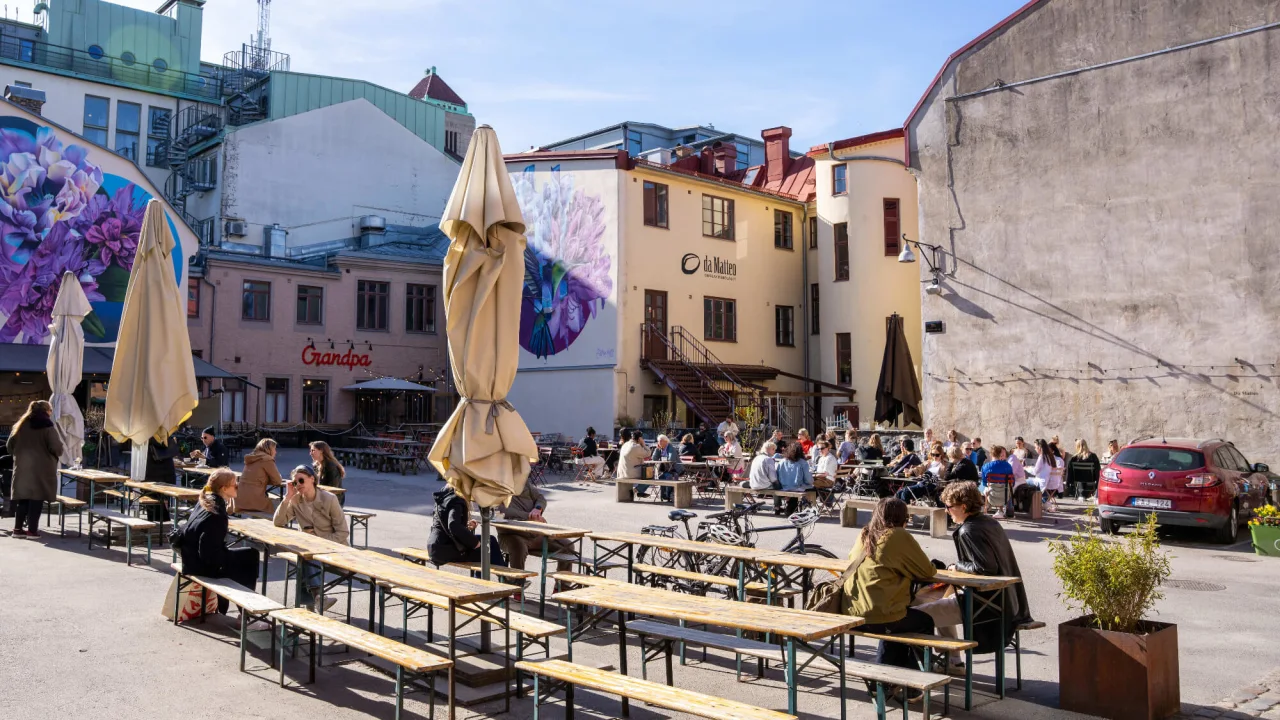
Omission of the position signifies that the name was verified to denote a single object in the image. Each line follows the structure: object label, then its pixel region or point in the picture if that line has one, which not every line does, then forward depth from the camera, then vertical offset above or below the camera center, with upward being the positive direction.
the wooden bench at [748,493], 17.03 -1.17
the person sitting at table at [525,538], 10.02 -1.12
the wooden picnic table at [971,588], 6.64 -1.10
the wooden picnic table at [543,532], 9.09 -0.96
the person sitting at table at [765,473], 17.52 -0.81
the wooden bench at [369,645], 5.81 -1.34
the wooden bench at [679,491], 19.31 -1.26
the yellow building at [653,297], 32.31 +4.26
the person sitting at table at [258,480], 12.63 -0.71
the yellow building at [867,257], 33.66 +5.59
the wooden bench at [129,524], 11.56 -1.15
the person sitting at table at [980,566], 7.01 -0.97
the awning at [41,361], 27.91 +1.69
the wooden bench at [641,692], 4.84 -1.35
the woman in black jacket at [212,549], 8.45 -1.04
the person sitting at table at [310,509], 9.89 -0.83
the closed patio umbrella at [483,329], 7.58 +0.71
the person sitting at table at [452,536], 8.87 -0.97
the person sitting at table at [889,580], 6.64 -1.01
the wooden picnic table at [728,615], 5.57 -1.11
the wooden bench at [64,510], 13.64 -1.23
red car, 14.66 -0.87
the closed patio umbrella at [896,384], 26.27 +1.07
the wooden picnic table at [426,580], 6.25 -1.04
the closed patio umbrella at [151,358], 12.64 +0.79
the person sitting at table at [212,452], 19.72 -0.59
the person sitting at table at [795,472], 17.30 -0.79
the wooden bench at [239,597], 7.18 -1.29
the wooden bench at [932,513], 15.16 -1.31
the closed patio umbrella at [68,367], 15.77 +0.85
